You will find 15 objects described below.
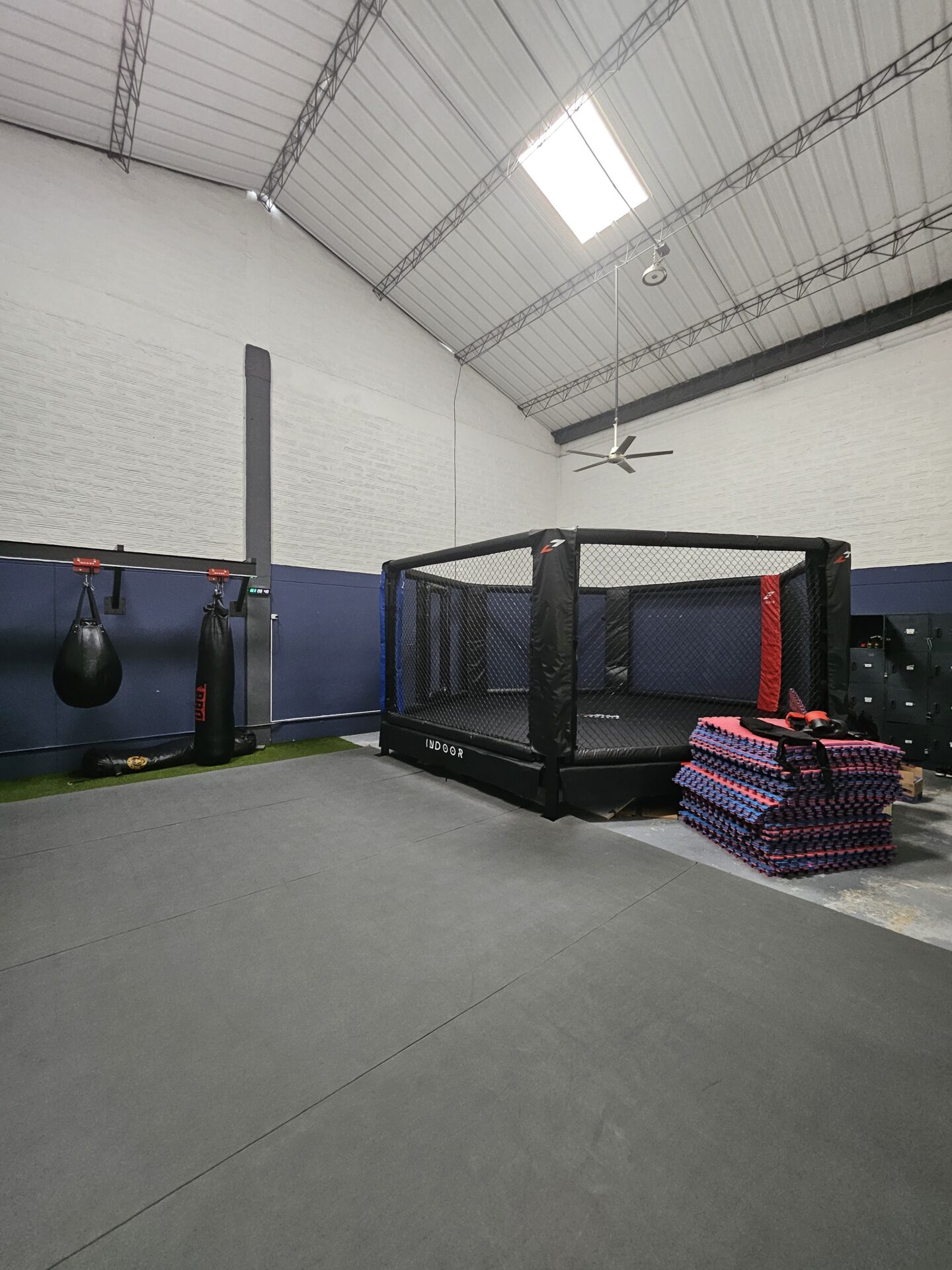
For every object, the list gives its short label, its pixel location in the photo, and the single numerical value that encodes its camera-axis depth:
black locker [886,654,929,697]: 4.55
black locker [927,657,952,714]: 4.43
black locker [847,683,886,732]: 4.82
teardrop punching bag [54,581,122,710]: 3.85
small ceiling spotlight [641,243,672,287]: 5.22
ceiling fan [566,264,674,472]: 5.73
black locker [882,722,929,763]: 4.57
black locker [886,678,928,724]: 4.58
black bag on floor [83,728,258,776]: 4.20
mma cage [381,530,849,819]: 3.27
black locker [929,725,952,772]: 4.46
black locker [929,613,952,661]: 4.42
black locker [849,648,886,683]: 4.82
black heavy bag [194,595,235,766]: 4.59
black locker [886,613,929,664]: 4.55
